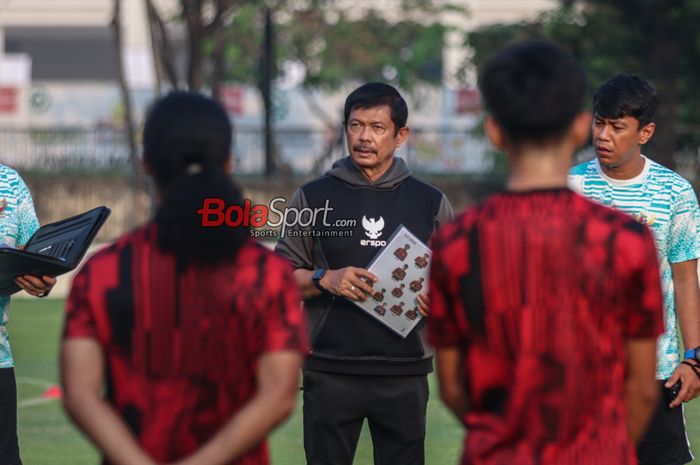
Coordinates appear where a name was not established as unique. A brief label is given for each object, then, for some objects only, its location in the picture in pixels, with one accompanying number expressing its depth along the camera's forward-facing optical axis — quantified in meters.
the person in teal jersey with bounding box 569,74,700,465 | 11.80
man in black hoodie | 12.53
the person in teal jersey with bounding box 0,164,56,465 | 11.97
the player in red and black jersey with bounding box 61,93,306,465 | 7.31
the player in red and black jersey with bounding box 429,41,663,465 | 7.25
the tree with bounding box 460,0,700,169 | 50.04
